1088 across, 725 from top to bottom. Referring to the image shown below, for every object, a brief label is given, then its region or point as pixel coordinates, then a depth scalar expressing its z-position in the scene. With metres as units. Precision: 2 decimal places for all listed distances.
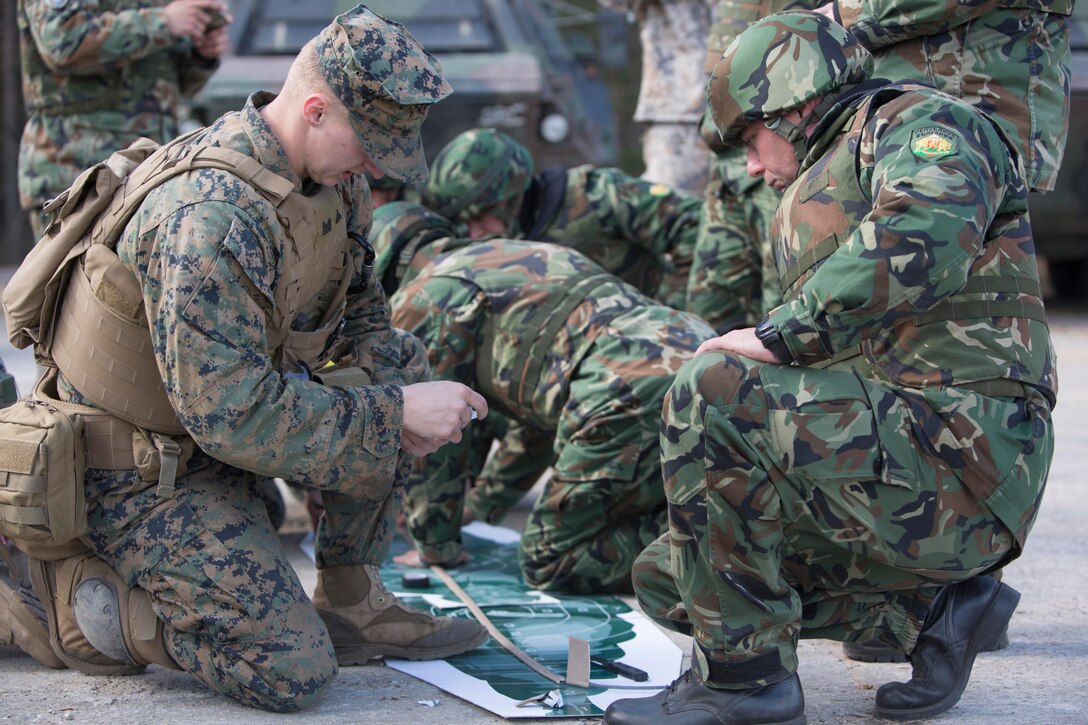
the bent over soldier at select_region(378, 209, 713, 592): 3.51
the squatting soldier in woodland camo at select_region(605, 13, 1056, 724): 2.26
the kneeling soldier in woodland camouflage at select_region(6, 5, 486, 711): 2.53
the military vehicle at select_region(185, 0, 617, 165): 7.44
